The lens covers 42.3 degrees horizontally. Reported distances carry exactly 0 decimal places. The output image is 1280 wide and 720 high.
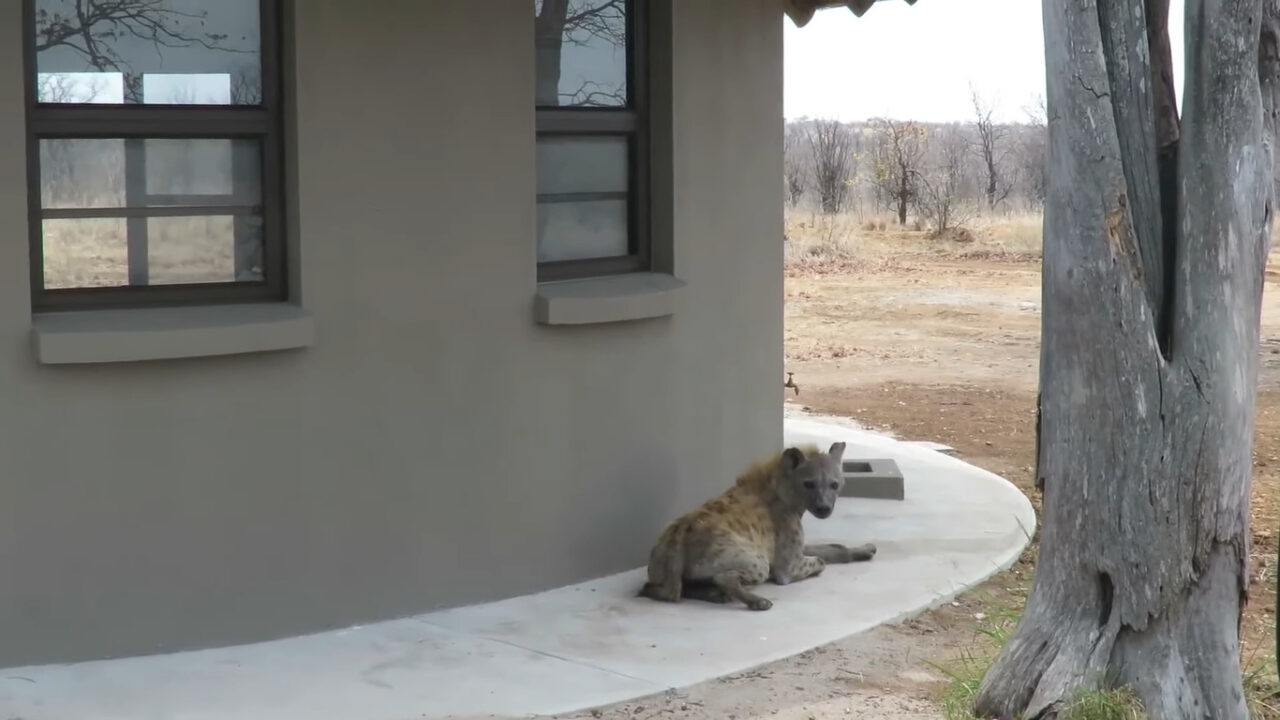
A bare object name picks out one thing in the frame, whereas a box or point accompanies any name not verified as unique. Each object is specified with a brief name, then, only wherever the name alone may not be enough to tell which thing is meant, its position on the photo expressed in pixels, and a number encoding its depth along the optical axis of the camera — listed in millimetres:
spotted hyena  7172
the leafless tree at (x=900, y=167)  33844
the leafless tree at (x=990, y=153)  38312
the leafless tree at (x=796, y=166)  41125
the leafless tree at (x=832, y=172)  38550
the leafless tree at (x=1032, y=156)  40750
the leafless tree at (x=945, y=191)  32281
